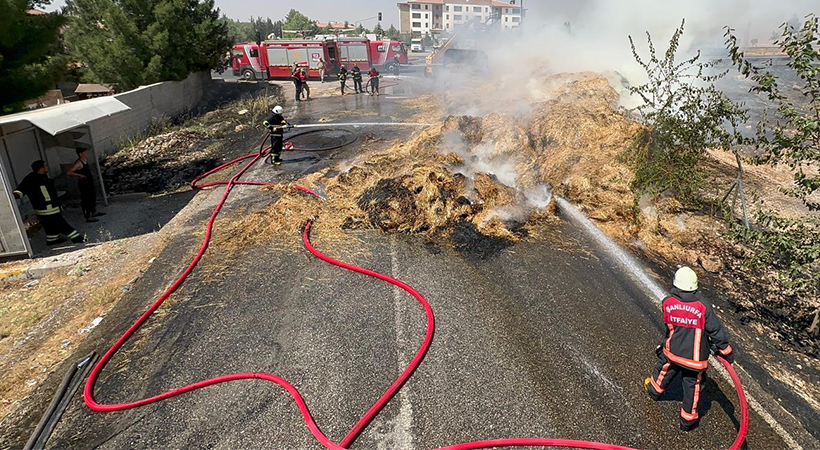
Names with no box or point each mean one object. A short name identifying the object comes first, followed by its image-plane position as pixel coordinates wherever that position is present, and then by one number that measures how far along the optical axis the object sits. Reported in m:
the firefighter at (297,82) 21.88
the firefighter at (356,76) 23.70
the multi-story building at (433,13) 125.69
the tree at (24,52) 9.40
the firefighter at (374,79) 23.18
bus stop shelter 7.32
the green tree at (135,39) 17.27
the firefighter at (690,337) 3.84
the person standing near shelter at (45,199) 7.66
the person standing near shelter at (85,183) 8.88
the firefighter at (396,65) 34.41
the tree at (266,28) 69.10
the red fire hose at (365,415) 3.76
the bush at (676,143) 7.59
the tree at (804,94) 4.95
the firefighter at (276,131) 11.52
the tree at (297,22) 91.88
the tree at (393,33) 100.91
